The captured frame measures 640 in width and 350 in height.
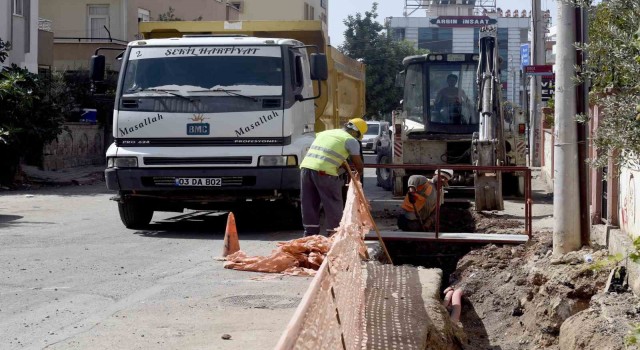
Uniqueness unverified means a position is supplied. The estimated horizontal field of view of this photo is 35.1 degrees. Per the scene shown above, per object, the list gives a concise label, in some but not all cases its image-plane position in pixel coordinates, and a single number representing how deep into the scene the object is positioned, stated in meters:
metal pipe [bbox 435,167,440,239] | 12.31
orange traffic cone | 11.25
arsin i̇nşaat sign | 92.94
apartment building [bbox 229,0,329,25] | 62.56
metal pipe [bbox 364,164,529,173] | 12.27
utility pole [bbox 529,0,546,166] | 30.25
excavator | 18.95
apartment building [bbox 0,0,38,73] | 28.75
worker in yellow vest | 11.68
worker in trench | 13.52
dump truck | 13.27
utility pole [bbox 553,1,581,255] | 9.91
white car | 41.74
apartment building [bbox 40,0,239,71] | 40.06
